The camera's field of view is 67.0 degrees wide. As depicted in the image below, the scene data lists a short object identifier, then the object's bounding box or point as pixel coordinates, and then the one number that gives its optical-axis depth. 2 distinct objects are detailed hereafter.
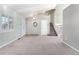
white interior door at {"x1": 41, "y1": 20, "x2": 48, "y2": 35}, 7.30
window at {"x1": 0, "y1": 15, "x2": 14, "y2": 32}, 2.89
